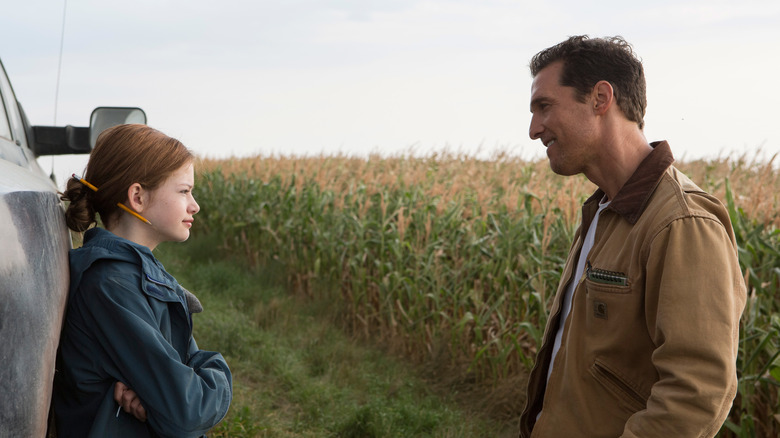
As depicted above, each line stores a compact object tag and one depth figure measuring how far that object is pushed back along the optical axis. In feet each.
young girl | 5.63
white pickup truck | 4.48
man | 5.80
